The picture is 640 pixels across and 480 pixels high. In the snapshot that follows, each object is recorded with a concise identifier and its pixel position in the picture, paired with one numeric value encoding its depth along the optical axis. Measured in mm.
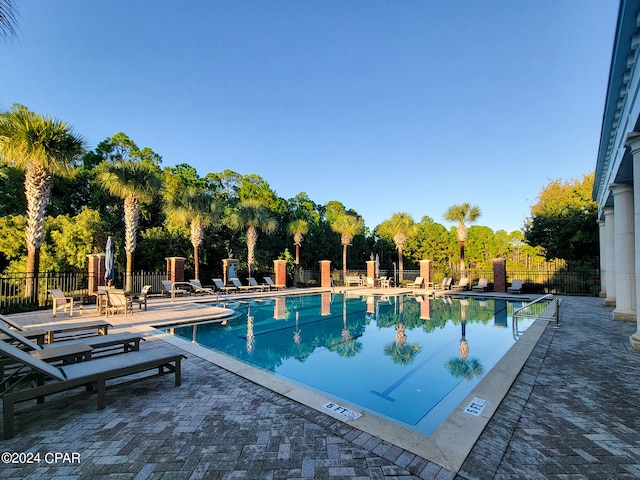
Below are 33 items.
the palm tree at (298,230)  23609
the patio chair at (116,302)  9688
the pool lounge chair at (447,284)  19844
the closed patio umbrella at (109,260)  10984
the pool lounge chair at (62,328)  5090
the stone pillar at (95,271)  12812
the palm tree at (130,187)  14172
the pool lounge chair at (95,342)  4203
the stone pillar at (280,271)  21623
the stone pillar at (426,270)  21938
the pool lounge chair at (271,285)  19530
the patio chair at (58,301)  9539
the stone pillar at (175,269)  16219
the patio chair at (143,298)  10805
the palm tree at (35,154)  10250
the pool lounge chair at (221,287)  16828
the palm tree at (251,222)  20781
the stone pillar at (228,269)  18672
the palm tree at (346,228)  25703
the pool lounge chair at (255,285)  18548
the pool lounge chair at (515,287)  16781
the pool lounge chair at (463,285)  19500
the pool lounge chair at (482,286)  18375
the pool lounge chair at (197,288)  15595
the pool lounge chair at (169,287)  13762
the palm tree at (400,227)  25441
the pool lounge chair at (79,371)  2801
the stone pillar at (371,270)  23438
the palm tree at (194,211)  17531
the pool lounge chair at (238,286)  17706
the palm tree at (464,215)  23266
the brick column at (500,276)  17984
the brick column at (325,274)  22906
